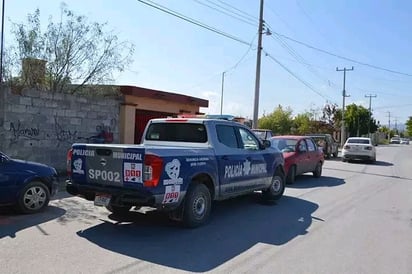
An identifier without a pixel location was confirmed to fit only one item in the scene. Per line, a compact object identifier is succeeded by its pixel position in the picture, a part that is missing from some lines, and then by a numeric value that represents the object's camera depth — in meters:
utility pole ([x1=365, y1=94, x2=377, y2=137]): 84.13
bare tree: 14.78
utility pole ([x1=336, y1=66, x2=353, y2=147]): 56.51
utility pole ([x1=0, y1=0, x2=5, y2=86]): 12.10
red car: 13.99
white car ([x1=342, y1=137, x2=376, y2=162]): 25.09
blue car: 7.56
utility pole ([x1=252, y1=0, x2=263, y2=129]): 23.12
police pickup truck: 6.56
